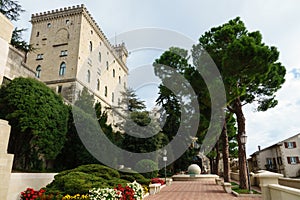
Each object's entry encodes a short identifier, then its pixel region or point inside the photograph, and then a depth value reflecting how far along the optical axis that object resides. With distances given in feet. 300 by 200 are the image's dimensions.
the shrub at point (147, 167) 50.67
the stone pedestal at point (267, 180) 20.43
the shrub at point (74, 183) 20.57
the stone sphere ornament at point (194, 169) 72.59
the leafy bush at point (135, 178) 35.99
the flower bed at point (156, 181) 42.95
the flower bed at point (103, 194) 18.68
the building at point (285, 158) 92.94
